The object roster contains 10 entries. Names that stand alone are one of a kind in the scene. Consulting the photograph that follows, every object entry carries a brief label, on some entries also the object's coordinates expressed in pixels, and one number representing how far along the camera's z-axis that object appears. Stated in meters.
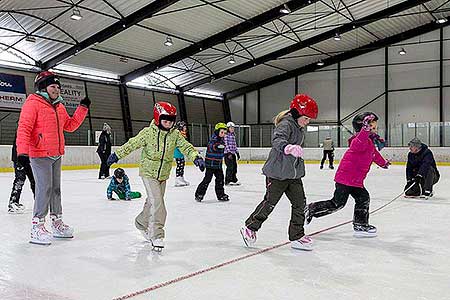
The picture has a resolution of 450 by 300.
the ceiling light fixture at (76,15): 15.02
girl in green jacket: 3.62
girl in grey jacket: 3.54
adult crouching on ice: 7.19
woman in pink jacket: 3.74
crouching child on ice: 7.07
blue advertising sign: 19.17
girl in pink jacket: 4.16
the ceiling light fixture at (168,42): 19.08
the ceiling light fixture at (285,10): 17.17
